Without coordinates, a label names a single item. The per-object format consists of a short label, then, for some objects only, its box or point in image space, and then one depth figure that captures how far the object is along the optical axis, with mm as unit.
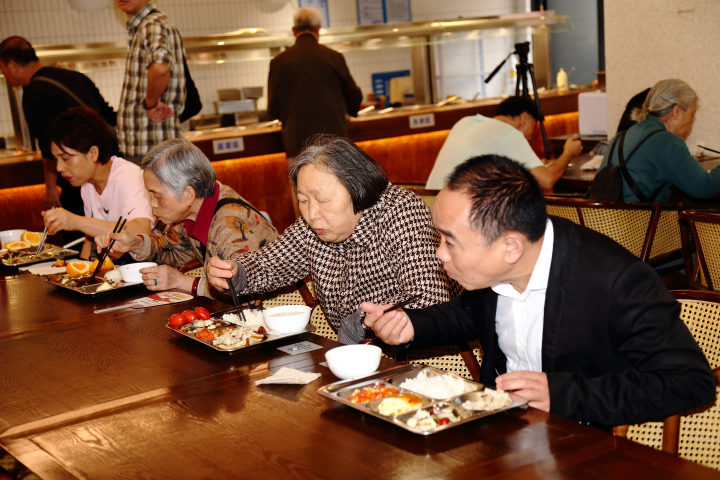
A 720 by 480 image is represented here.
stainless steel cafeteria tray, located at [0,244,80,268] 3121
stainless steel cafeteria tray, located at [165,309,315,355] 1764
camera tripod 5414
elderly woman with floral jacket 2543
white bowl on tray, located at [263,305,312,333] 1830
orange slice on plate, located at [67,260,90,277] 2699
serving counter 4832
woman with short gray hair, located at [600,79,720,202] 3348
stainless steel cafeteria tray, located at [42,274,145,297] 2487
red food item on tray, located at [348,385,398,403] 1380
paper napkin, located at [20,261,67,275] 2902
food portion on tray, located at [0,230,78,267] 3141
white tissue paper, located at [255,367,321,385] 1523
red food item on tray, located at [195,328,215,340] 1852
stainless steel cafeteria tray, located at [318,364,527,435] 1251
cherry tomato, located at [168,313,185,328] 1970
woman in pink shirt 3121
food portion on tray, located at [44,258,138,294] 2523
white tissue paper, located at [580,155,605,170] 4348
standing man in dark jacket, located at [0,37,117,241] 4254
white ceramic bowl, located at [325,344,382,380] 1510
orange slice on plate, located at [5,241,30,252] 3361
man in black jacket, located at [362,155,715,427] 1361
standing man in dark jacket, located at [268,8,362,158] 5016
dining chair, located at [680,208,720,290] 2576
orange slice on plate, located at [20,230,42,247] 3422
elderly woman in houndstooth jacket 2068
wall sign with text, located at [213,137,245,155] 5320
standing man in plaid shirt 4059
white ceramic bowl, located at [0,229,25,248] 3631
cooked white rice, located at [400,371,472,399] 1371
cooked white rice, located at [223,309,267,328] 1963
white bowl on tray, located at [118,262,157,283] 2566
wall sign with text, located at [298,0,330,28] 8230
